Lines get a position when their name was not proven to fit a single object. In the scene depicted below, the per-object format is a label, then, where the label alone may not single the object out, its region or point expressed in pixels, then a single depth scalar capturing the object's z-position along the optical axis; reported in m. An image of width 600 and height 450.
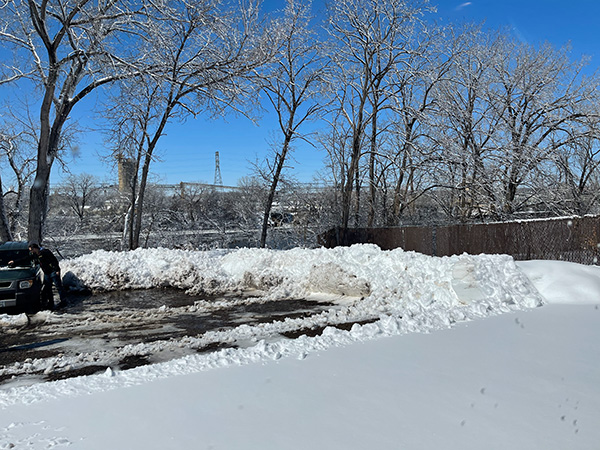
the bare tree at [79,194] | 45.88
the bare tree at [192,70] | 15.30
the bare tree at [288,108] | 26.25
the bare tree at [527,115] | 20.70
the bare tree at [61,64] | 14.45
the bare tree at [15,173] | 27.28
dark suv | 9.84
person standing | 11.10
